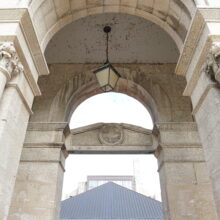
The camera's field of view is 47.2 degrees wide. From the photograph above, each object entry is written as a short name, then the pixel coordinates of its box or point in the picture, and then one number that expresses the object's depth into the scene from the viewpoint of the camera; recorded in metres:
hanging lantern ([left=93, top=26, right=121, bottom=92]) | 4.88
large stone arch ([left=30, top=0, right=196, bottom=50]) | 3.69
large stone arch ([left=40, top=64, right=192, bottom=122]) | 6.07
